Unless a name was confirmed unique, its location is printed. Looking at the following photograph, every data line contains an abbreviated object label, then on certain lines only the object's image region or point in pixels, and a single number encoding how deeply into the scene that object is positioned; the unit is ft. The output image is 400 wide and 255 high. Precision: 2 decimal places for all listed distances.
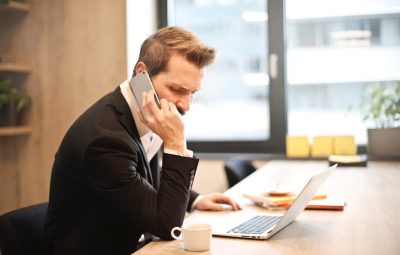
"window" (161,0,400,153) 11.57
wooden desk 4.25
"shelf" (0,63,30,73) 10.90
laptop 4.61
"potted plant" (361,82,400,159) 10.64
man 4.71
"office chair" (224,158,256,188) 9.71
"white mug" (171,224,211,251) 4.16
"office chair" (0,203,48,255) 4.78
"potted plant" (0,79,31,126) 11.02
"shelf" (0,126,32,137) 10.89
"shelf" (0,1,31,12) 10.94
